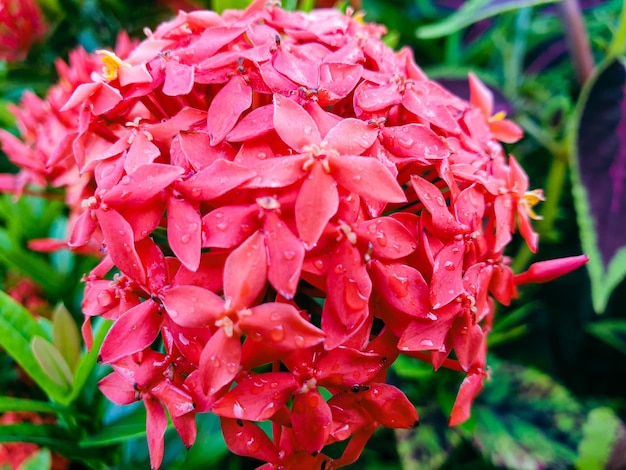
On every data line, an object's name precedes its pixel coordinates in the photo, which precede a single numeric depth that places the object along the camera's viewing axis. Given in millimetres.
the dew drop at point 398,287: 112
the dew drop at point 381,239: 110
